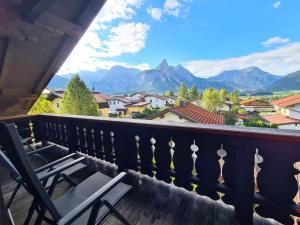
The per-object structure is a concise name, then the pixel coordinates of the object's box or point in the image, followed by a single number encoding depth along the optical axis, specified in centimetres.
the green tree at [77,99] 1683
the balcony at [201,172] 136
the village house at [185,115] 1148
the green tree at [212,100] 3278
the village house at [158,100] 4803
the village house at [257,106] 4753
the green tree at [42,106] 1246
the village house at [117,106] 3786
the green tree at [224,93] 3931
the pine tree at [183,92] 4721
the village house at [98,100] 2325
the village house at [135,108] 3591
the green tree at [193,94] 4944
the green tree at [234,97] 4180
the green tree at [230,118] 2563
